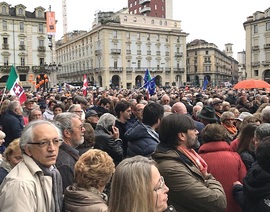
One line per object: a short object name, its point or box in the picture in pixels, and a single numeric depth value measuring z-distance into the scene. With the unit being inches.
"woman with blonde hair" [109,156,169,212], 57.4
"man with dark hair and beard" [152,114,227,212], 77.7
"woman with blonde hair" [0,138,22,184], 104.5
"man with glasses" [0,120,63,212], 64.9
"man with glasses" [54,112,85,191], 101.7
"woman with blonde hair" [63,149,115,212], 68.5
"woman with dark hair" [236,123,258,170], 110.7
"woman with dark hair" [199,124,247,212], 99.5
